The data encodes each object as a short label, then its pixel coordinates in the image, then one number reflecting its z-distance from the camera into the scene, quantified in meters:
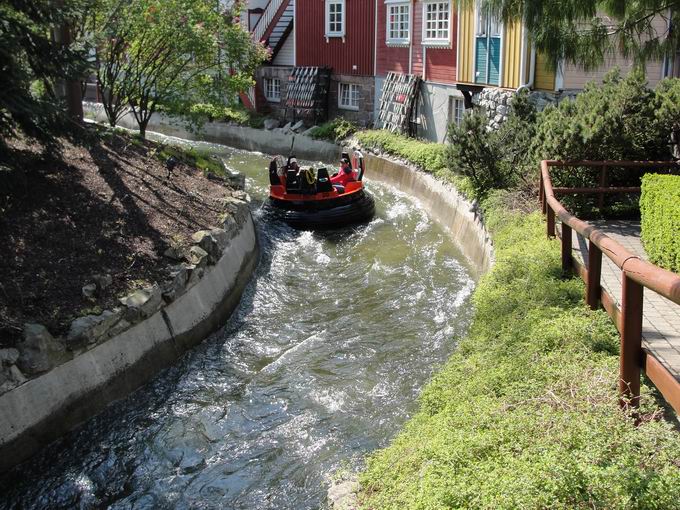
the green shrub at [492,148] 14.09
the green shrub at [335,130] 24.91
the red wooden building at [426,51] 21.38
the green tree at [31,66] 8.06
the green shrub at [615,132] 11.31
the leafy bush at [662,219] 7.79
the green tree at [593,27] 8.09
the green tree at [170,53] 16.91
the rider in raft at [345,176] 17.98
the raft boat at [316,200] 16.64
